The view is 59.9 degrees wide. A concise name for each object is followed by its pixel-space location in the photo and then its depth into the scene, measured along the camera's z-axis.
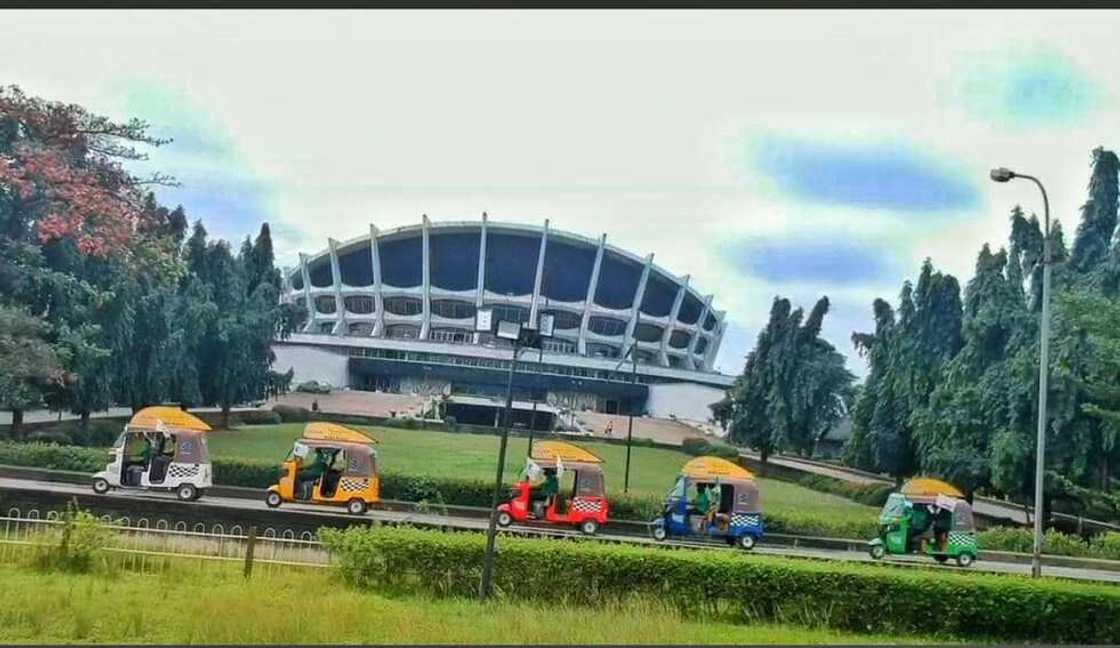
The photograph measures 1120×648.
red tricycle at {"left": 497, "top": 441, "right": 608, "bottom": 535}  17.05
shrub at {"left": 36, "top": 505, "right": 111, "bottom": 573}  9.61
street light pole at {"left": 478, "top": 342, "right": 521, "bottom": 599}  9.77
